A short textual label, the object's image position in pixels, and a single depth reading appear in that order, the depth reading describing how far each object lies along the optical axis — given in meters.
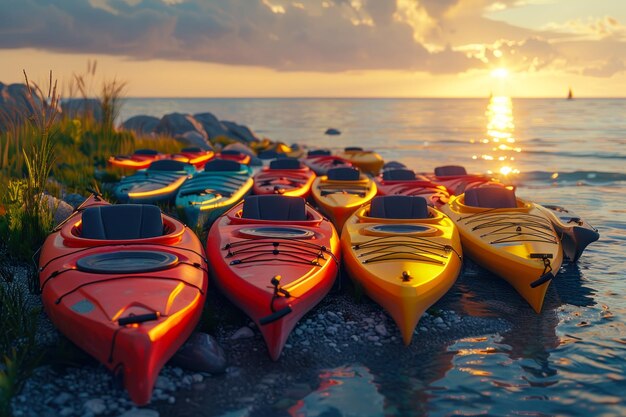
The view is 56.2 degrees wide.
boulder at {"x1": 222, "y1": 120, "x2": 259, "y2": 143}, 35.81
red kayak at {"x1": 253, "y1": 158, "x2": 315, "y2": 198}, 13.00
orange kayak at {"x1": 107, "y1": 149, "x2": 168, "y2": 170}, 15.15
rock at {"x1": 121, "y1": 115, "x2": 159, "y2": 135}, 34.09
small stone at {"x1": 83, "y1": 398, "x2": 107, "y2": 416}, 4.85
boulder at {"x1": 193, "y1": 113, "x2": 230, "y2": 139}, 34.47
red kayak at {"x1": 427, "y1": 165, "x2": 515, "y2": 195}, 13.50
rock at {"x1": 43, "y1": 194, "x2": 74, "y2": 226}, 9.05
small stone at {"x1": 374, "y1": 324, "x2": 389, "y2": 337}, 6.63
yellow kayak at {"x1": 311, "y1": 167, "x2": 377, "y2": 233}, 11.00
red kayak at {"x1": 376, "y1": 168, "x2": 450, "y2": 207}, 12.10
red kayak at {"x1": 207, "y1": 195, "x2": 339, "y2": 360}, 5.96
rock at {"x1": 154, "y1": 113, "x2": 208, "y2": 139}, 29.63
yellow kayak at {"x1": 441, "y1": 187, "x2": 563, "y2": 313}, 7.53
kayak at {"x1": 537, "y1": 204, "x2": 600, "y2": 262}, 9.47
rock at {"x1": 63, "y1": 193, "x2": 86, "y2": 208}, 10.97
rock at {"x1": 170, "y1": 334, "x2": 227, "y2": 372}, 5.66
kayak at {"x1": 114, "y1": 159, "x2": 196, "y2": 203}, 11.81
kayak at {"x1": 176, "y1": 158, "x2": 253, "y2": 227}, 10.62
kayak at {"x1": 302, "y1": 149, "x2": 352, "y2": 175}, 19.06
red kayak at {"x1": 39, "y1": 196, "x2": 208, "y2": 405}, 4.93
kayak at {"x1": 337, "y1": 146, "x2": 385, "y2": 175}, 22.45
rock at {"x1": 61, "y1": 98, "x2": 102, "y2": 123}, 16.77
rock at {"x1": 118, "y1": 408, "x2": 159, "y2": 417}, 4.87
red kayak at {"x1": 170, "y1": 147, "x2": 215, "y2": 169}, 17.62
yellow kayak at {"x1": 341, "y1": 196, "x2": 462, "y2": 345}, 6.41
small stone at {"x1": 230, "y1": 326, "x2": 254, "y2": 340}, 6.43
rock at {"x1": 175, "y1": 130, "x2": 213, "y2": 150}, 25.43
